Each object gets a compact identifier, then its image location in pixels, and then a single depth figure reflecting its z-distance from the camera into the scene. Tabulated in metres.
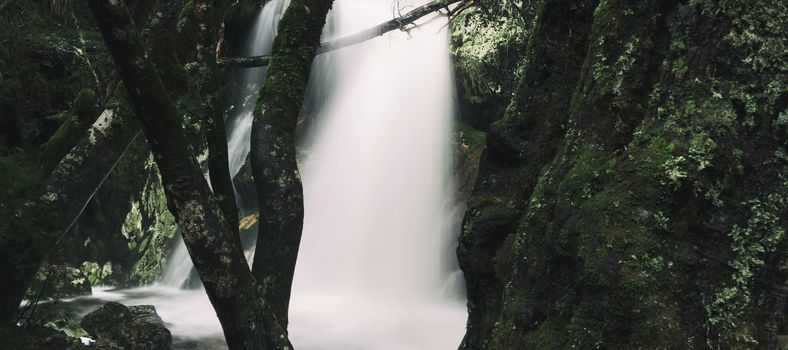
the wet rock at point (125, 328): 9.06
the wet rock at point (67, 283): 10.17
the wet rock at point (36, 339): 4.75
